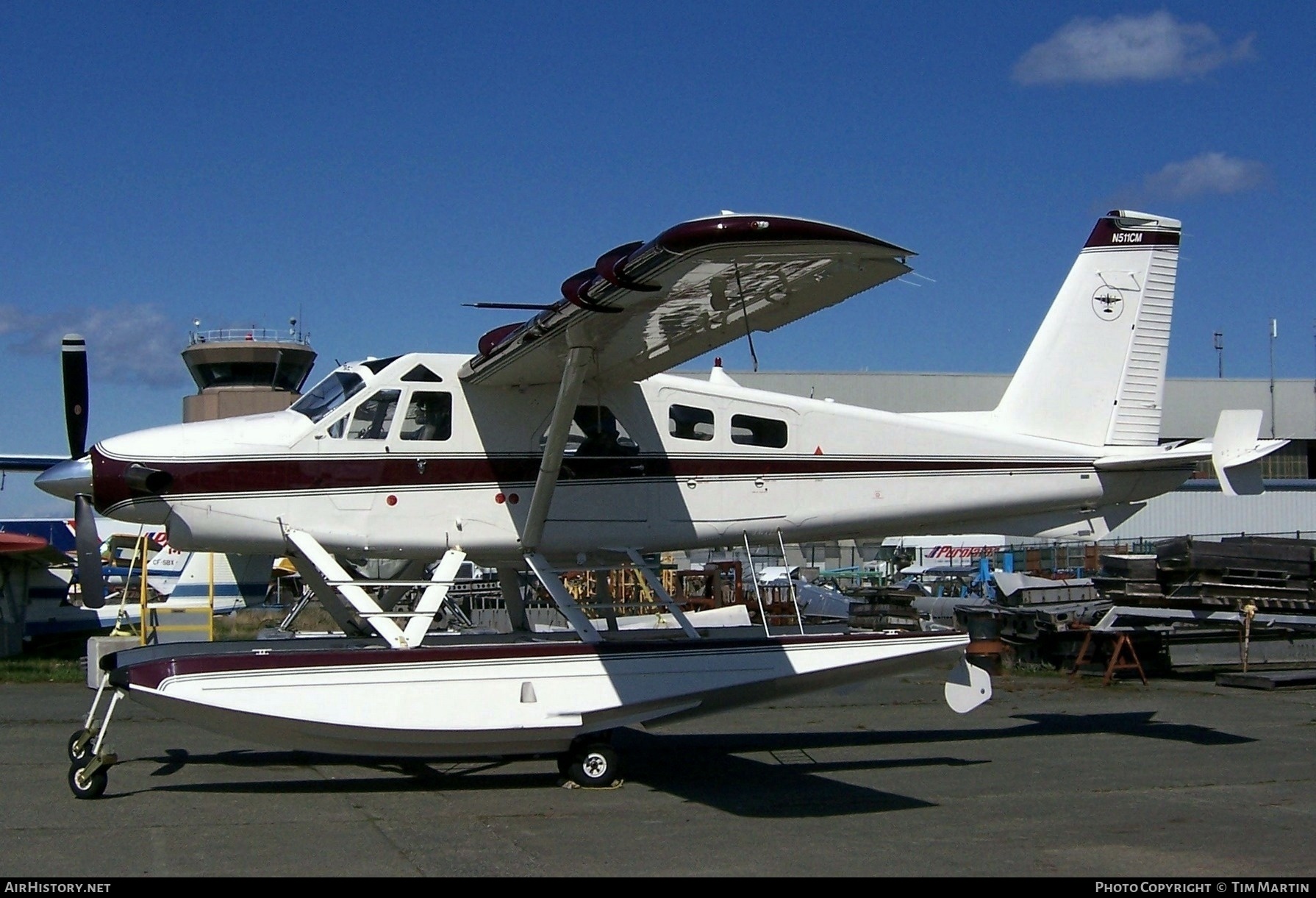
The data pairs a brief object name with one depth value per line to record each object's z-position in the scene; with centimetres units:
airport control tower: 4816
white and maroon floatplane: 839
